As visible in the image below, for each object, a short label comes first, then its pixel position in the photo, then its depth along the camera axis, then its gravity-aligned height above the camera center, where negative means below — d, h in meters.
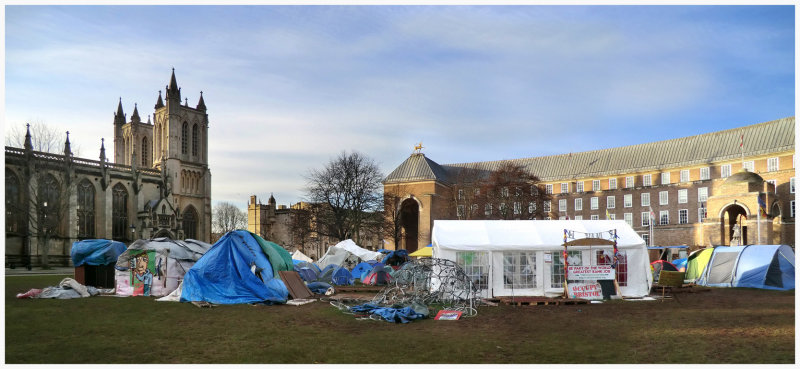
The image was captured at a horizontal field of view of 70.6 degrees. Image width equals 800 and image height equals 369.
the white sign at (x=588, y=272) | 19.80 -2.10
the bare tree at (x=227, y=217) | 109.62 +0.00
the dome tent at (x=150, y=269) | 21.94 -1.98
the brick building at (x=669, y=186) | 57.38 +3.20
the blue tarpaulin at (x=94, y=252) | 24.80 -1.49
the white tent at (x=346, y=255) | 40.06 -2.88
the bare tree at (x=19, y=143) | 52.78 +7.26
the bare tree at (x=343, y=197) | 53.00 +1.74
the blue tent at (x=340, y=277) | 32.00 -3.49
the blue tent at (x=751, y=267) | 24.59 -2.58
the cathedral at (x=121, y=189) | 50.94 +3.22
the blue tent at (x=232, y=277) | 18.92 -2.08
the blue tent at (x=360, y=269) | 36.28 -3.49
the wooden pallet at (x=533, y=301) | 18.02 -2.84
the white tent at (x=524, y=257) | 20.39 -1.62
